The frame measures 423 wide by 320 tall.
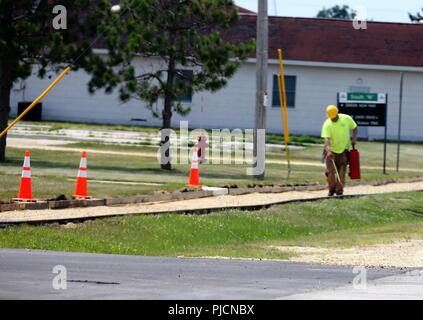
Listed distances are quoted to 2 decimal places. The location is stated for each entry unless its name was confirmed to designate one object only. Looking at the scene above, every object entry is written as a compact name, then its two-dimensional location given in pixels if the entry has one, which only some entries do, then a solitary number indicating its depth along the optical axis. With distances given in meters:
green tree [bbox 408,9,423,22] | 81.25
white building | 56.81
